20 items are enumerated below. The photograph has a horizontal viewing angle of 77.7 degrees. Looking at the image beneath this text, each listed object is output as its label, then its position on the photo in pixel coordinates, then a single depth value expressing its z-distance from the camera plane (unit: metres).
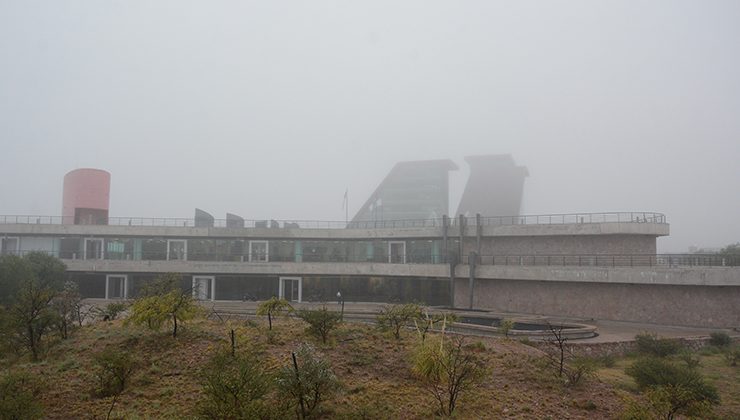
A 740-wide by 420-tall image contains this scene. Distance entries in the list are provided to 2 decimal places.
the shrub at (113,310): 20.03
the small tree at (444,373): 11.24
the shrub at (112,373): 11.66
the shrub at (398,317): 17.38
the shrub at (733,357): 19.17
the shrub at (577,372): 13.27
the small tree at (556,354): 14.20
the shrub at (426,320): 17.71
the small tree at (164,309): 14.58
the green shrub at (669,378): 13.52
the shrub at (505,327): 20.58
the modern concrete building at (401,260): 31.38
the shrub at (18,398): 8.98
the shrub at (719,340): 22.80
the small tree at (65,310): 16.61
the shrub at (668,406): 10.51
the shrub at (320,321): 15.73
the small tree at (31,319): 14.81
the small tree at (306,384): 10.52
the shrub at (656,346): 20.61
